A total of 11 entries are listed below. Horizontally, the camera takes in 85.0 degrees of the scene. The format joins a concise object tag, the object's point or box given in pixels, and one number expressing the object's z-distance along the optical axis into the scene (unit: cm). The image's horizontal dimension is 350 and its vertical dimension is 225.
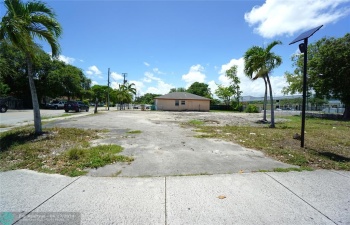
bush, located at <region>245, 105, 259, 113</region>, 3822
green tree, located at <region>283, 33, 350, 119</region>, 1920
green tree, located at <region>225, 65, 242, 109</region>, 4788
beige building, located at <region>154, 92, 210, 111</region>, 4062
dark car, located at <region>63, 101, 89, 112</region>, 2690
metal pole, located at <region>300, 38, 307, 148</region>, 652
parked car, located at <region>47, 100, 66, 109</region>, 3766
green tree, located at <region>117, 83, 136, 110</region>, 4325
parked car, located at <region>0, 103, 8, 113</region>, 2298
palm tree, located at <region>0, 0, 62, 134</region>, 638
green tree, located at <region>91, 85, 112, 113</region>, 7700
